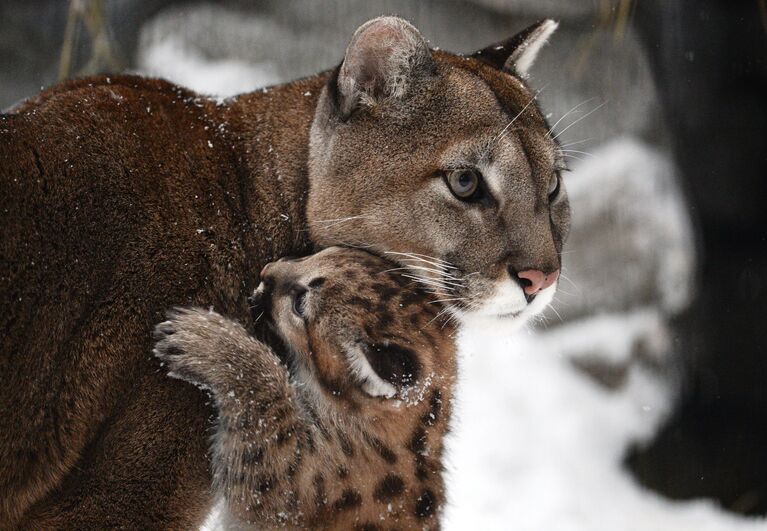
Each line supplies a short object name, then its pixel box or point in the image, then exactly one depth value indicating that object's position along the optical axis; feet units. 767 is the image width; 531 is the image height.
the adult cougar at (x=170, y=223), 23.84
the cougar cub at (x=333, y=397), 26.08
